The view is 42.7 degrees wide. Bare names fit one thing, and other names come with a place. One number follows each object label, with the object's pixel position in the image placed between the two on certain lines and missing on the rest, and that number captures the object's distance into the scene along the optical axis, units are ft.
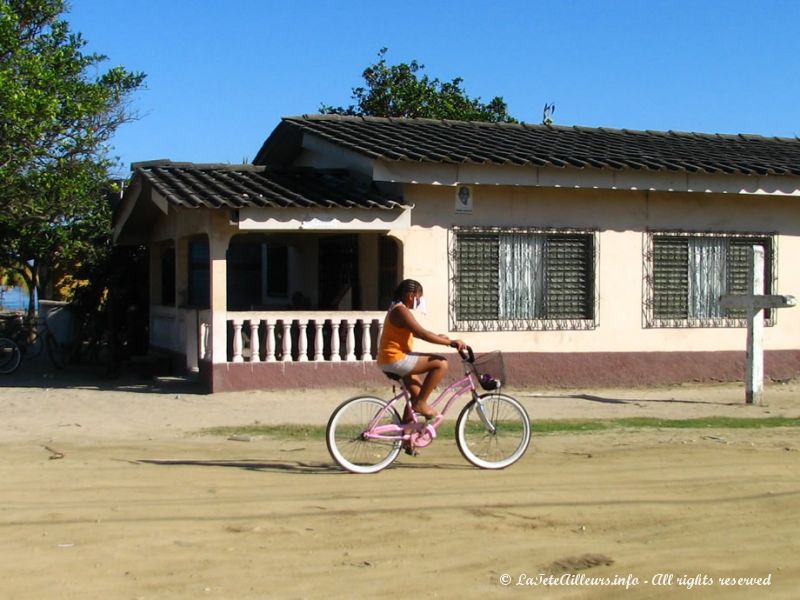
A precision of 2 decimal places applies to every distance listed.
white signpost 44.27
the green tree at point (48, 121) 51.13
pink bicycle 26.89
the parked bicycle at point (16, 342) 54.90
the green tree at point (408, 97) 99.86
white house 44.73
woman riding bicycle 27.14
